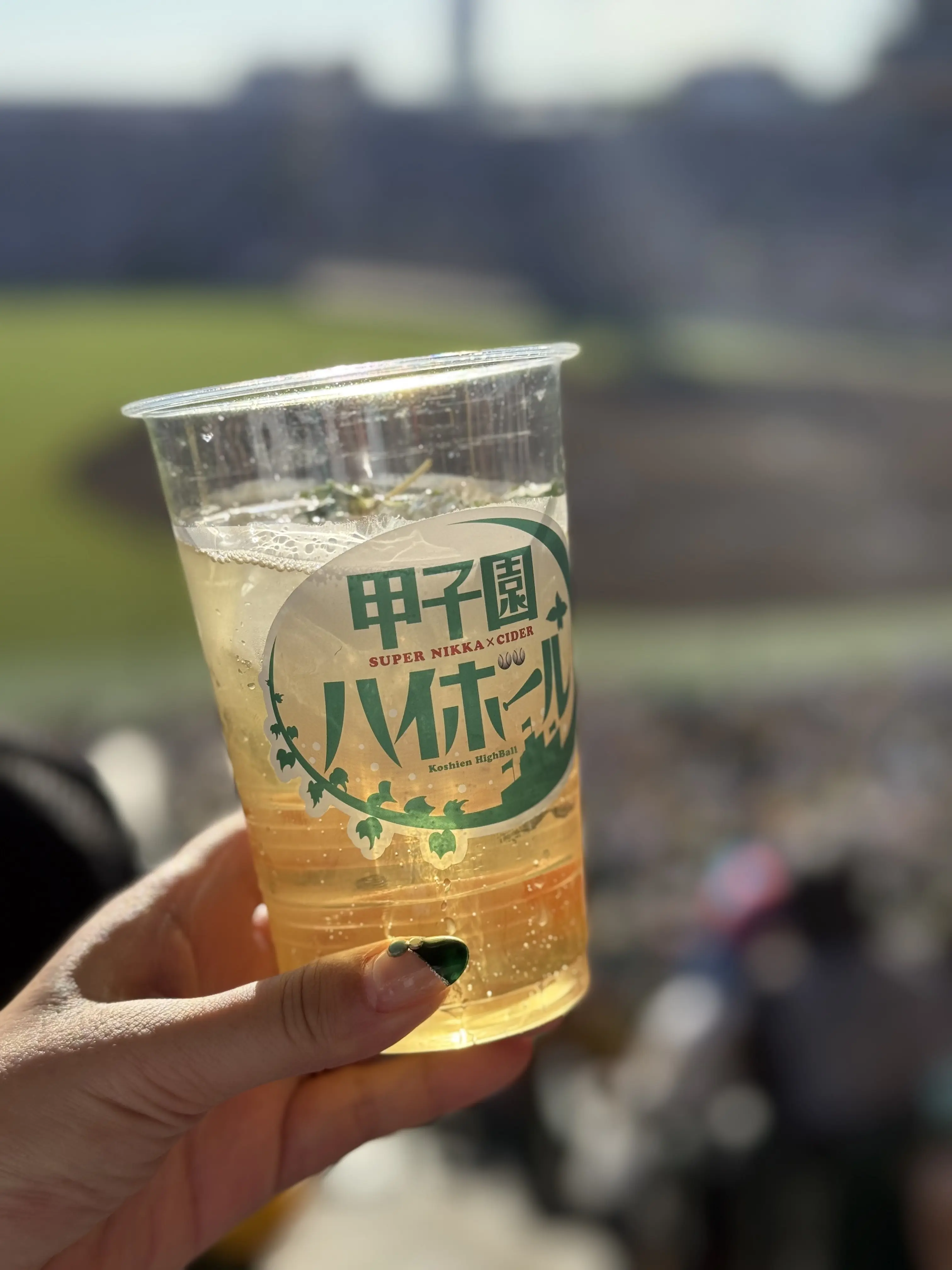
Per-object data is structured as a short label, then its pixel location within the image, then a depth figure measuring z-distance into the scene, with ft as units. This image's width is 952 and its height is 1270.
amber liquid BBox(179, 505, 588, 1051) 0.66
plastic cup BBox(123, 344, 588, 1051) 0.64
